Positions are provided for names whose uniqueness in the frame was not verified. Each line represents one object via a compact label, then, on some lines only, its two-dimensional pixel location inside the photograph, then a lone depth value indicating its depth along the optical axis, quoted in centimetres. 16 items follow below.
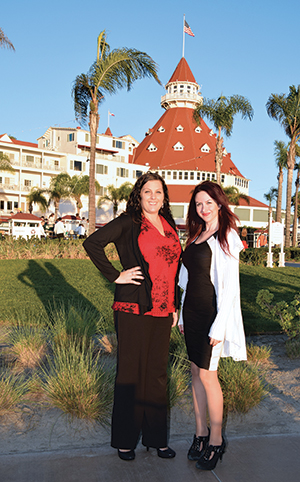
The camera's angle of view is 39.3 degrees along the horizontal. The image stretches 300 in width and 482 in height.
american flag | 7306
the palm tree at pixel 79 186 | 4875
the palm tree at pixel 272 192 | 6033
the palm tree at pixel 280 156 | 4106
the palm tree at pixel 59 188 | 4828
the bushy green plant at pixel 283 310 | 498
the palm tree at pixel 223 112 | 2459
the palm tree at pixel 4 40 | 1271
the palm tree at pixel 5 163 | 4628
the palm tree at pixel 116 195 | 5181
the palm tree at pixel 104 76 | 1695
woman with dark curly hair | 295
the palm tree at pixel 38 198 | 4766
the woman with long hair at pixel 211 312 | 280
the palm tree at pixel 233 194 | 5306
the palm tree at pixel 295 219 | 3475
